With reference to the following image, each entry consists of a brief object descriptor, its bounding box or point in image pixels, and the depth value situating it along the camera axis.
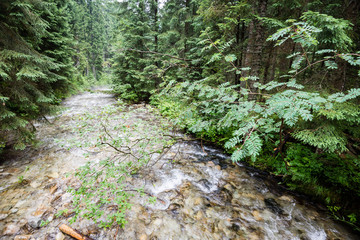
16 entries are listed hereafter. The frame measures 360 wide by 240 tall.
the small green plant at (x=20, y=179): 3.67
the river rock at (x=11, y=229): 2.57
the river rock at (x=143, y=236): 2.71
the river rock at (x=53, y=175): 3.93
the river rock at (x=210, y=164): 4.90
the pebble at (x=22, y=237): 2.51
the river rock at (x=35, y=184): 3.59
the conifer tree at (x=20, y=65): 4.03
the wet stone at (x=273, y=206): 3.37
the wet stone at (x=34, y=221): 2.71
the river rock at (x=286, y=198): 3.63
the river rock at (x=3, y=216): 2.81
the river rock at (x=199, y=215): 3.18
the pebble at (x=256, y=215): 3.18
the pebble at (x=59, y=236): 2.55
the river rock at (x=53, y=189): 3.46
